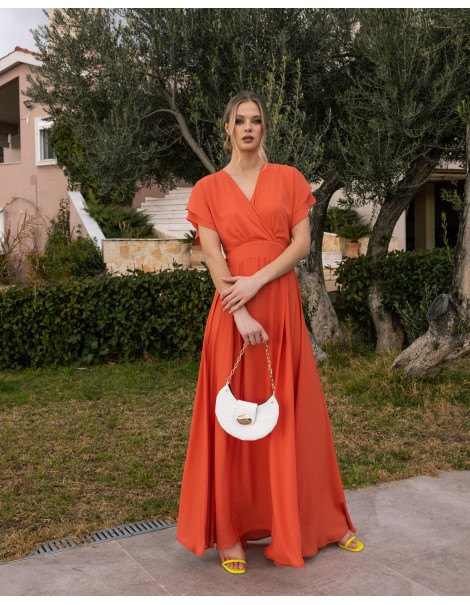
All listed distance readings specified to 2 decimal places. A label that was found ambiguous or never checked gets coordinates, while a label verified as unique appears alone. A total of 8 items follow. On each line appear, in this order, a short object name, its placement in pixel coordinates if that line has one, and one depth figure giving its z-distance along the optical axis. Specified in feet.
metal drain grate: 12.14
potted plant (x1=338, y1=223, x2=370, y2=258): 49.21
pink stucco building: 52.95
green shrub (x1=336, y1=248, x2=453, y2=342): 29.27
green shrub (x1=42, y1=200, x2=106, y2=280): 42.80
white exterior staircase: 49.51
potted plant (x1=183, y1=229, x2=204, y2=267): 45.87
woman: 11.05
